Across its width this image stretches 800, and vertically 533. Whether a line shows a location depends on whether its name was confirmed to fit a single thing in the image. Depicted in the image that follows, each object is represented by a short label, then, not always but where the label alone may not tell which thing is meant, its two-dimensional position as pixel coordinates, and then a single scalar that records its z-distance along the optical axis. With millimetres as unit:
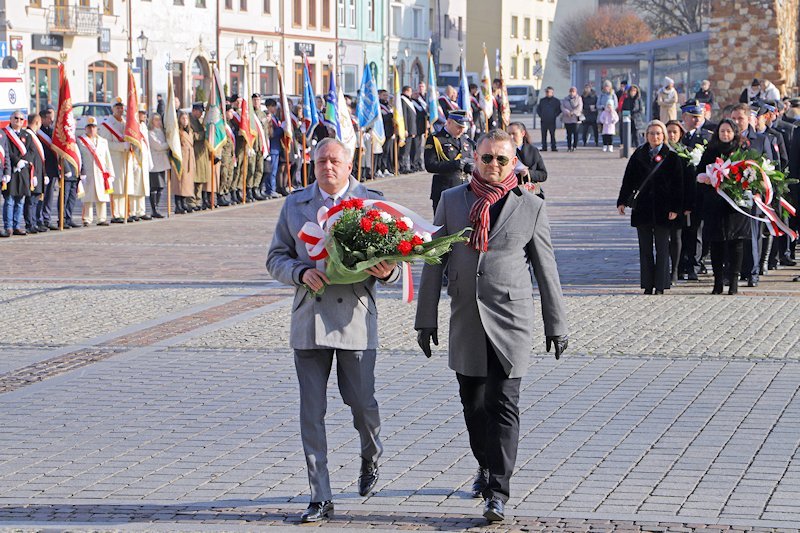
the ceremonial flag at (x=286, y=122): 28038
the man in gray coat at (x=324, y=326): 6770
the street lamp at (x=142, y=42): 52003
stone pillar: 37594
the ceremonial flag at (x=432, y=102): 35156
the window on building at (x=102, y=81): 51594
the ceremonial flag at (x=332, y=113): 29219
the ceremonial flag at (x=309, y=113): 28781
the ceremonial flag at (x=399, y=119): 34000
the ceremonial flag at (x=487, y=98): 40125
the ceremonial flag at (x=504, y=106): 42188
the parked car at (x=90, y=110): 38281
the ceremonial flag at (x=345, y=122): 29547
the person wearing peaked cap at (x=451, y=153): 14898
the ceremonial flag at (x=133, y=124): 23266
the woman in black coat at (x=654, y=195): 14438
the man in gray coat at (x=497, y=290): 6781
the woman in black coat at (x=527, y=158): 14484
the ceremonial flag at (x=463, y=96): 37031
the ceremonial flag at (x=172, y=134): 24484
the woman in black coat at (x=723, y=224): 14648
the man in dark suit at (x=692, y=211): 14812
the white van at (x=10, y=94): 28438
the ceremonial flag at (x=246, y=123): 26697
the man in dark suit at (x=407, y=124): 35250
